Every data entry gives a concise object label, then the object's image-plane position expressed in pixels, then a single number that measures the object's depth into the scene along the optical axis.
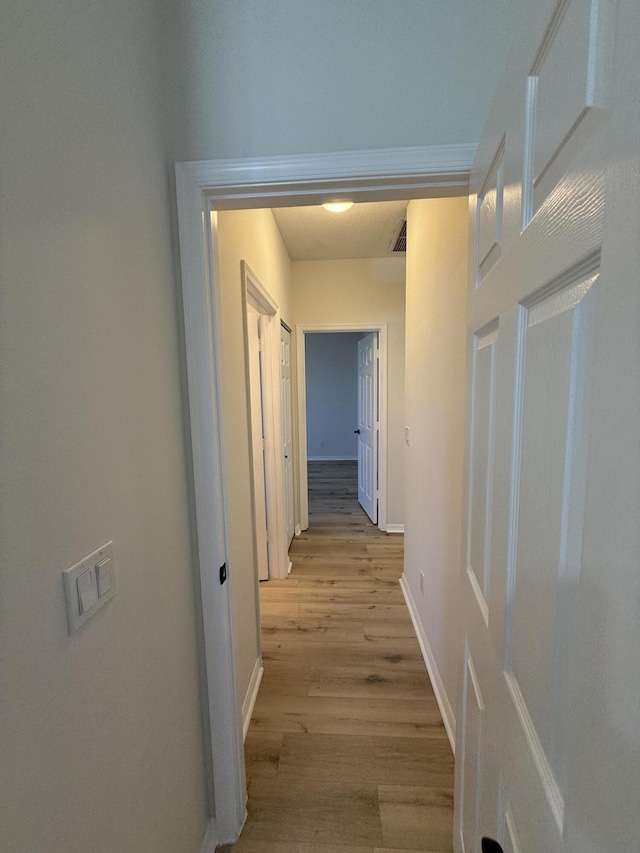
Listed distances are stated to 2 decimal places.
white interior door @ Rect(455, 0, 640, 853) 0.30
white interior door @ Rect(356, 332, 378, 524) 3.94
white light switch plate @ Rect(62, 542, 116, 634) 0.65
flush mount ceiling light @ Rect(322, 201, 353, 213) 2.35
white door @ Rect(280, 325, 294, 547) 3.21
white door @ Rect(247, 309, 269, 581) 2.63
